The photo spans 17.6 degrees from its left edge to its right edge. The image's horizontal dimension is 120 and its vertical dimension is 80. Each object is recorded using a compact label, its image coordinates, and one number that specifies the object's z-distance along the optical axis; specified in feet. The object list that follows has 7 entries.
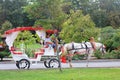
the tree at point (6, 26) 209.25
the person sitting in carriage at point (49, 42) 71.09
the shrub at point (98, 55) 103.86
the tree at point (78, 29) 114.52
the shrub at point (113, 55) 104.37
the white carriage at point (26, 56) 69.31
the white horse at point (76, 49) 70.38
